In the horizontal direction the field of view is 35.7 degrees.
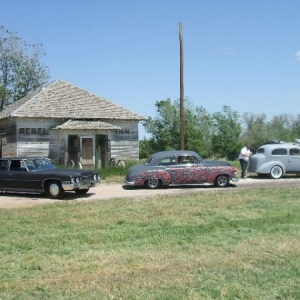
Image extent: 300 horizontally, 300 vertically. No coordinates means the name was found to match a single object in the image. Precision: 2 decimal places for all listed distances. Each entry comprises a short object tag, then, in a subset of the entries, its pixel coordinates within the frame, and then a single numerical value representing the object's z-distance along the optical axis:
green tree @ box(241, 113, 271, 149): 52.53
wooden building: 27.21
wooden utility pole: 24.56
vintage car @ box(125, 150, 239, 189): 17.23
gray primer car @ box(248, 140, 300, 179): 21.00
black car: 14.70
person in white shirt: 21.00
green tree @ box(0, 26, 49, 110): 48.94
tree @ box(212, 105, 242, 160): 47.62
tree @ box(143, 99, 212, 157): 44.44
